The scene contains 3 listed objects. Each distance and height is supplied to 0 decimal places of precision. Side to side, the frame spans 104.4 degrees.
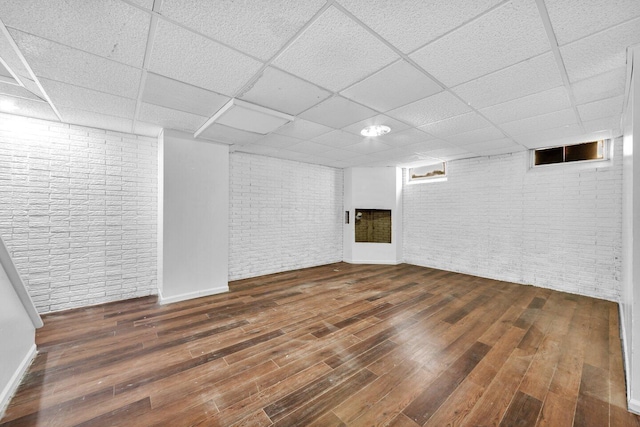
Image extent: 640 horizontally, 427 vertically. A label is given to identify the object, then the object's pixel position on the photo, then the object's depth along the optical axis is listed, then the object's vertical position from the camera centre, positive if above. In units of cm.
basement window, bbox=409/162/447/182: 616 +98
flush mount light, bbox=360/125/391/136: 351 +118
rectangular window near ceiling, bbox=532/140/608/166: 414 +103
